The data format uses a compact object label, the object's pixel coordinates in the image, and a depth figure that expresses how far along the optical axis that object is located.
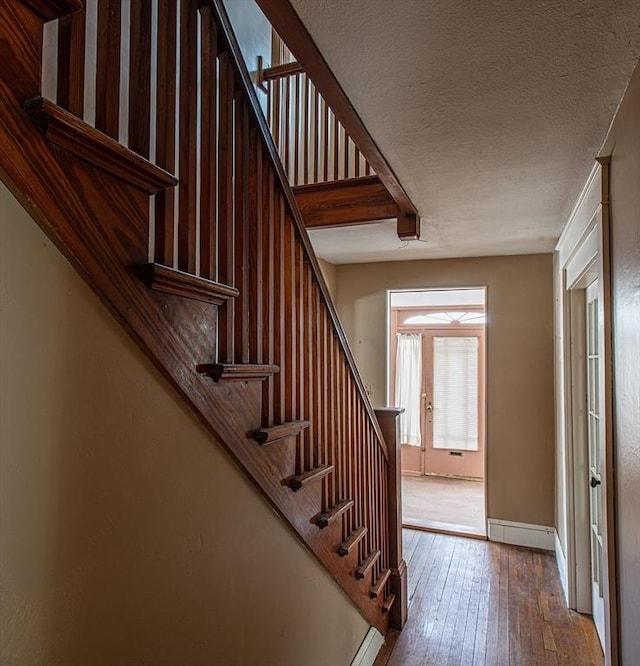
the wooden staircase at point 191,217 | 0.72
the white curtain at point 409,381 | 6.32
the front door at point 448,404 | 6.05
